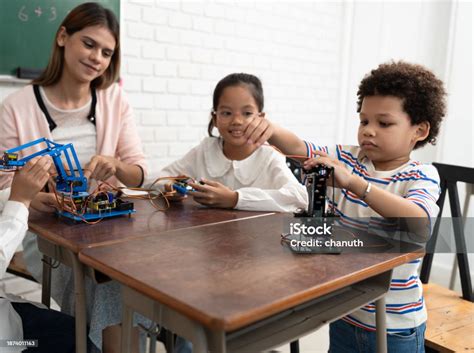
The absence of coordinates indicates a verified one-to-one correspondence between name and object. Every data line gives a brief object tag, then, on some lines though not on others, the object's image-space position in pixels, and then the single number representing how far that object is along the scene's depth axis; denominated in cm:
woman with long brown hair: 186
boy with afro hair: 135
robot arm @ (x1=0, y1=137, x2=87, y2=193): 145
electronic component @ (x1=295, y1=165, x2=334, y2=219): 120
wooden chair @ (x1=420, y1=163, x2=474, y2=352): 147
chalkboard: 229
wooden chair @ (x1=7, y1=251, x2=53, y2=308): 167
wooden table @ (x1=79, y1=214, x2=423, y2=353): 85
